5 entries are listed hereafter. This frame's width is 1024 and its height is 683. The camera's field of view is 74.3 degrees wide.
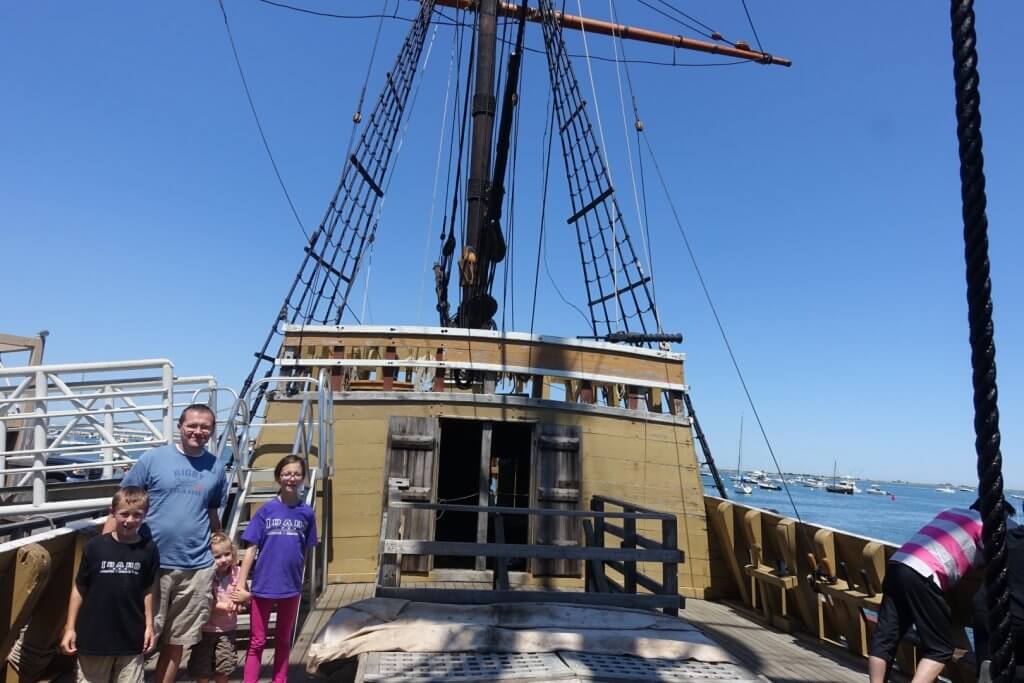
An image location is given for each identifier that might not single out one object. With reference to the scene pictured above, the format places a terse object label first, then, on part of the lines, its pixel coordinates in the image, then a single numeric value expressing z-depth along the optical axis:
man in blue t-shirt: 3.27
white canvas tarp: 3.93
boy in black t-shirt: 2.79
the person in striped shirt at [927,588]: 3.29
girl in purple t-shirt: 3.73
